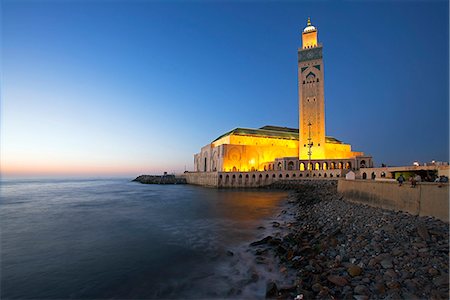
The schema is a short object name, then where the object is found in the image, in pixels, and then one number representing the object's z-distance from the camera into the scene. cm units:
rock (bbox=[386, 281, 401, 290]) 536
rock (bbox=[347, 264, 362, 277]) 626
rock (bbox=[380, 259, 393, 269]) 624
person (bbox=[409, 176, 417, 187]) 1024
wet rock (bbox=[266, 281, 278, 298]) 645
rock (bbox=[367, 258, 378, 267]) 653
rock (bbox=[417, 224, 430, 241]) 724
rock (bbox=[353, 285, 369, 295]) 548
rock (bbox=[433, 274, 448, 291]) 509
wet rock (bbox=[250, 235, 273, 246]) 1121
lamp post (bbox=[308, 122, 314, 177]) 5458
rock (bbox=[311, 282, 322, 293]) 591
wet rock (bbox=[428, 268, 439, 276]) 548
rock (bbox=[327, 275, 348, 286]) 596
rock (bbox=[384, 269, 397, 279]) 579
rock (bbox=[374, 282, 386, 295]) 537
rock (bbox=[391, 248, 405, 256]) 667
